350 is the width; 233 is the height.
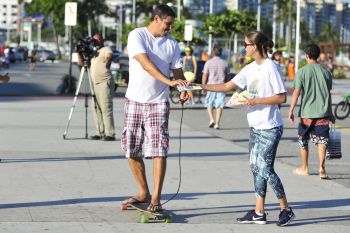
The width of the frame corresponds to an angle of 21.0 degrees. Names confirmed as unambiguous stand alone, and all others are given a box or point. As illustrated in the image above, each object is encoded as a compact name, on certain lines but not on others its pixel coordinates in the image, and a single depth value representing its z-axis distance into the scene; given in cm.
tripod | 1604
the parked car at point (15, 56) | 7851
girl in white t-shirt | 861
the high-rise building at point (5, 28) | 16875
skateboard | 861
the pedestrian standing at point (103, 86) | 1558
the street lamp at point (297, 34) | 3478
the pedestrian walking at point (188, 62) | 2772
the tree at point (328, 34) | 17978
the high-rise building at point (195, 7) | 13012
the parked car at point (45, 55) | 8794
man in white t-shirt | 866
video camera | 1590
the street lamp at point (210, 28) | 5460
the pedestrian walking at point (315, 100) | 1182
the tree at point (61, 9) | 8612
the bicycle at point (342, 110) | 2317
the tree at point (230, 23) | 5828
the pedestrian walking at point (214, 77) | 1931
